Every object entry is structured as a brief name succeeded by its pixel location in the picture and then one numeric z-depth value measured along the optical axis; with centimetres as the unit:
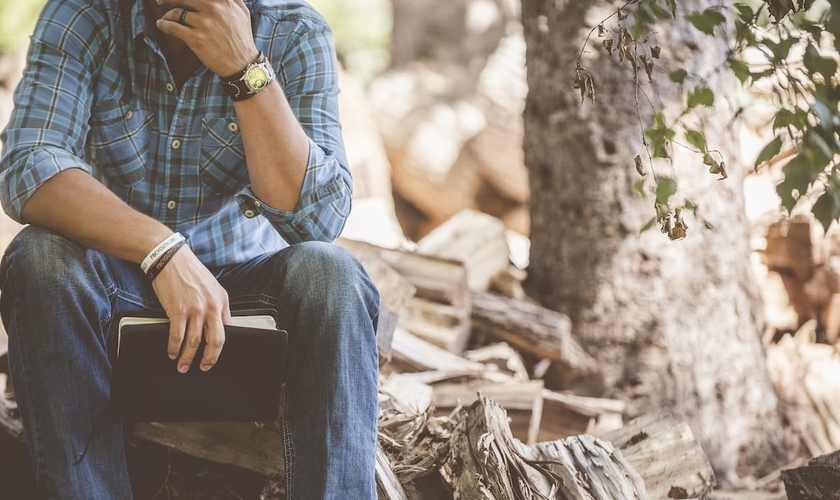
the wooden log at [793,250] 451
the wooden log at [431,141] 860
